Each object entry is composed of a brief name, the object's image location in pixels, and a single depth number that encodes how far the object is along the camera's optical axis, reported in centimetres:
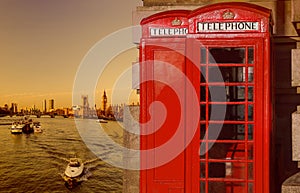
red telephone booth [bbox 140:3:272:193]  460
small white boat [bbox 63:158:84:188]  3154
